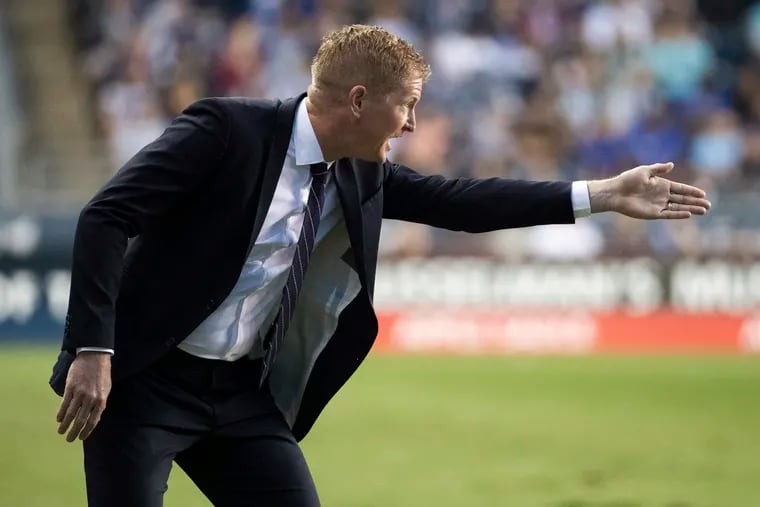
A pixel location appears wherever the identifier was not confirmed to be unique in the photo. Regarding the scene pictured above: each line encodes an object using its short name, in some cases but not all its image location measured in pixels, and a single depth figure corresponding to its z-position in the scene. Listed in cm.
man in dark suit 816
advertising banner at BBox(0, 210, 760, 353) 3050
